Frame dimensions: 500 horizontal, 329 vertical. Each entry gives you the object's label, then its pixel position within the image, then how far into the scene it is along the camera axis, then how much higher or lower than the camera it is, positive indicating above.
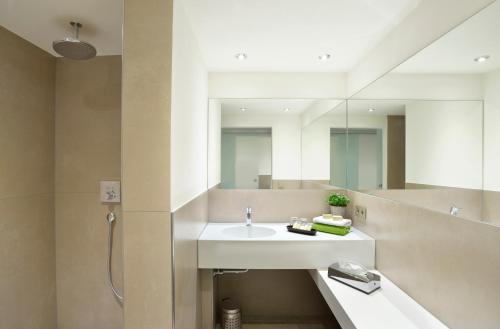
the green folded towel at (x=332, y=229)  1.78 -0.50
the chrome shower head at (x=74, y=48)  1.22 +0.61
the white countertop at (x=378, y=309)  1.05 -0.71
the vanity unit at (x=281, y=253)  1.63 -0.62
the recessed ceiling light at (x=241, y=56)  1.82 +0.83
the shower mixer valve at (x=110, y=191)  1.66 -0.20
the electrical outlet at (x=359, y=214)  1.84 -0.41
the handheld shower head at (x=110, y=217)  1.66 -0.38
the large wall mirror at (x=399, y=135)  0.88 +0.18
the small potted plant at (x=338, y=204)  2.03 -0.35
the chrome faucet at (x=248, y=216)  2.01 -0.45
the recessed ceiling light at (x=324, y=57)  1.83 +0.83
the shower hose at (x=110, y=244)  1.64 -0.57
